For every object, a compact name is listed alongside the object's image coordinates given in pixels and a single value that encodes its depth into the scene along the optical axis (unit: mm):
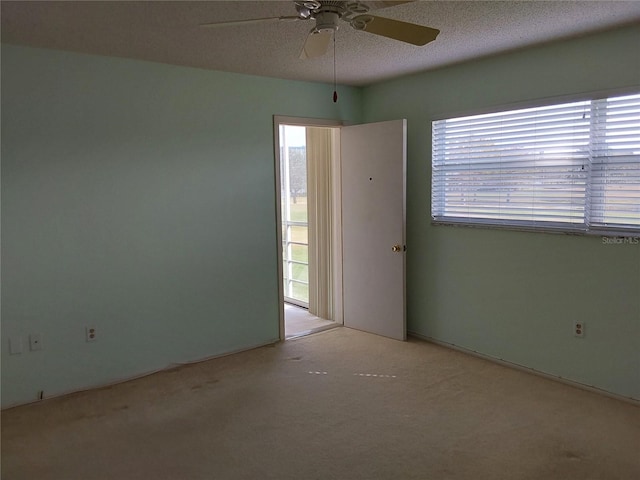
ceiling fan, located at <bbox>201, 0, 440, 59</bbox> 2020
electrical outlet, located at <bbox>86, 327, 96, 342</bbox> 3515
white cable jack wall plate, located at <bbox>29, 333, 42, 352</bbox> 3297
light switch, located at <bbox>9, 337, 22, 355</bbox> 3227
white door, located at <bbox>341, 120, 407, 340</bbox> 4355
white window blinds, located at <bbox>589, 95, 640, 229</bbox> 3080
